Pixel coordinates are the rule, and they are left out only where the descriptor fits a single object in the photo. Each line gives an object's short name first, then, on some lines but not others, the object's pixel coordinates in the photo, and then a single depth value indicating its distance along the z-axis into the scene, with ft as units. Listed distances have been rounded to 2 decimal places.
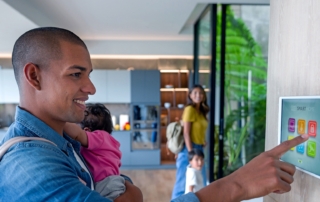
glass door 11.43
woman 9.63
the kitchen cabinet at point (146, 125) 18.90
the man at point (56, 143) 1.70
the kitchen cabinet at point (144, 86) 18.48
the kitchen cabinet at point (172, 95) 19.71
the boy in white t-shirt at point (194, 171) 8.31
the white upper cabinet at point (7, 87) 18.16
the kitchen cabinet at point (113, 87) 18.54
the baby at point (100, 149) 2.86
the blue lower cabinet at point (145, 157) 18.35
